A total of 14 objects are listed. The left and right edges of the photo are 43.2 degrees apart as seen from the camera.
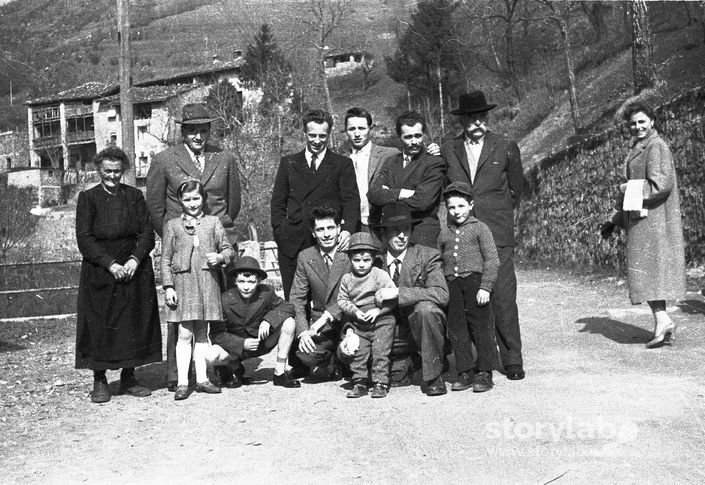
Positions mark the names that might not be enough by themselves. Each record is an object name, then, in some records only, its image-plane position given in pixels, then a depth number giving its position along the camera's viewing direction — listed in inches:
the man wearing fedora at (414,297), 241.6
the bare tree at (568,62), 862.0
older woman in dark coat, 255.9
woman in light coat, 288.7
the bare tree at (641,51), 638.1
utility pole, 498.0
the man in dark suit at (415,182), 261.7
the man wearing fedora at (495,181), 259.0
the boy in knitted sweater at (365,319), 244.2
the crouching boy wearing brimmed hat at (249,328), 260.1
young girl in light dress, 255.1
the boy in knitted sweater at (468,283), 245.9
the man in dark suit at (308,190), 271.3
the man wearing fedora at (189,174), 269.6
